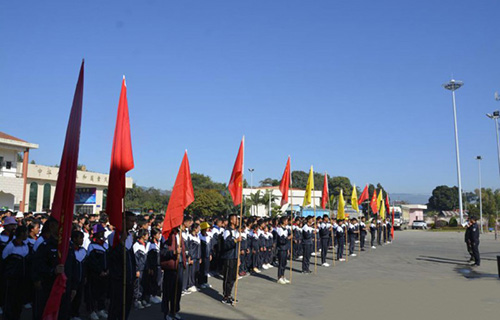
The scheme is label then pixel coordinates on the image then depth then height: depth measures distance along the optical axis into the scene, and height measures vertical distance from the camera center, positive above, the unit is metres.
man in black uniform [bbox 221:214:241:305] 9.76 -1.36
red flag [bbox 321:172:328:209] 18.12 +0.57
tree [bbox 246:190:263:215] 60.14 +0.91
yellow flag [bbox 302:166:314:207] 14.93 +0.67
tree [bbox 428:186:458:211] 123.62 +3.08
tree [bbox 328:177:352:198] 111.71 +6.36
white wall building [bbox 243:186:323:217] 70.50 +1.51
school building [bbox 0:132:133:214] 34.81 +1.94
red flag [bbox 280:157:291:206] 14.04 +0.80
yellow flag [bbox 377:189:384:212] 28.24 +0.45
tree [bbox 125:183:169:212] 76.81 +1.64
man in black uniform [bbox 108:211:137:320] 6.58 -1.18
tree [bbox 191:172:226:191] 96.14 +5.46
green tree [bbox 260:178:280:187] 123.37 +7.37
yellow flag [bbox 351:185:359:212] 23.21 +0.38
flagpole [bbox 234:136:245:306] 9.53 -0.17
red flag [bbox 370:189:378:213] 26.39 +0.16
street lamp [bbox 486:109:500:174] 44.81 +9.94
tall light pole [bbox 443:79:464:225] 59.25 +17.46
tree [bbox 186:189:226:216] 61.22 +0.24
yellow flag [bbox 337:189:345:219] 19.97 -0.20
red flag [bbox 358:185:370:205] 25.36 +0.82
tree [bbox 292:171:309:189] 138.38 +9.33
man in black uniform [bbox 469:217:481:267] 16.75 -1.24
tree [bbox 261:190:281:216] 61.47 +1.07
